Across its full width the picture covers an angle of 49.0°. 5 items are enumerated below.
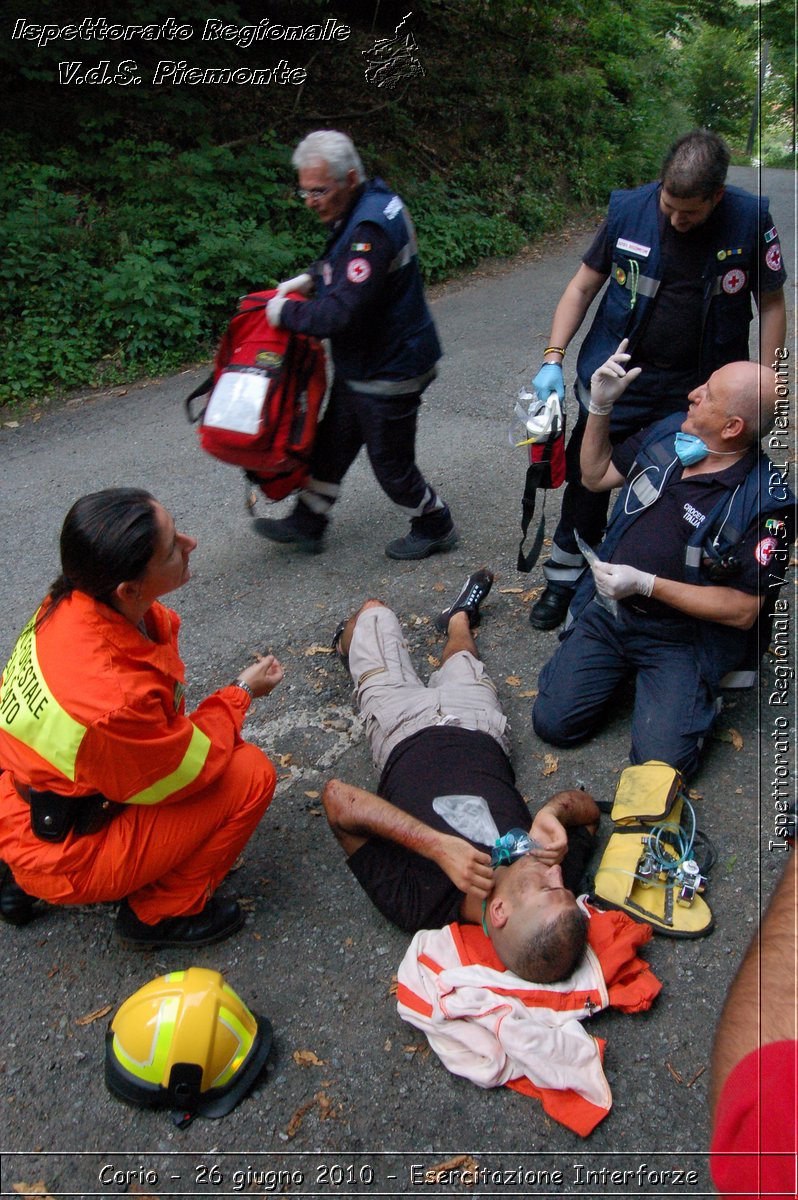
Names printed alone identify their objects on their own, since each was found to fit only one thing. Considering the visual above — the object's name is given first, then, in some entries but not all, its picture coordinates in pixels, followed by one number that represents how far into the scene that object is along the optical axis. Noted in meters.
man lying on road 2.51
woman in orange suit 2.29
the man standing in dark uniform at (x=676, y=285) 3.32
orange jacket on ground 2.34
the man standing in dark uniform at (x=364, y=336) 3.93
